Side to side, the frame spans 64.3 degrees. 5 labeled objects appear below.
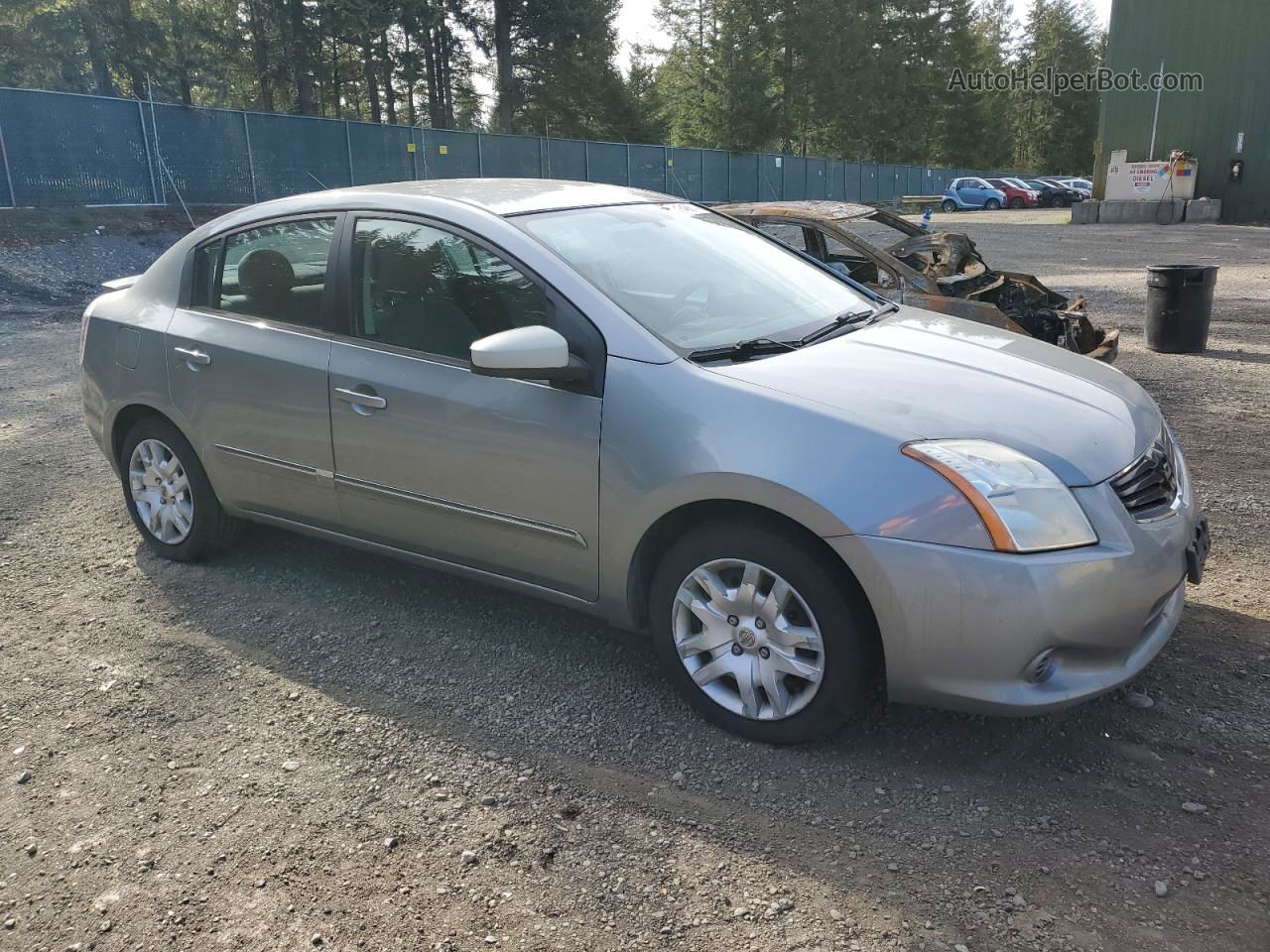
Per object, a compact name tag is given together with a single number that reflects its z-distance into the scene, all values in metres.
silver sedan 2.76
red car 47.53
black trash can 9.57
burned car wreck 7.75
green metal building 29.98
